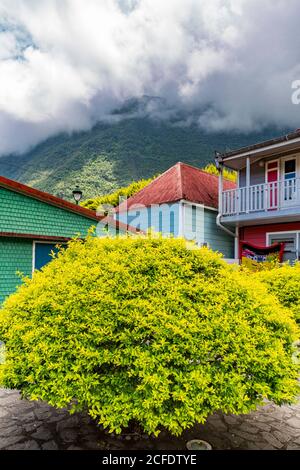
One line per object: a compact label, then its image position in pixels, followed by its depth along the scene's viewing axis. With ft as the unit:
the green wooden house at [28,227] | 24.45
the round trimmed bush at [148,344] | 6.82
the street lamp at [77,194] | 38.40
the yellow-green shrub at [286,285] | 15.31
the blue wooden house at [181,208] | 42.70
